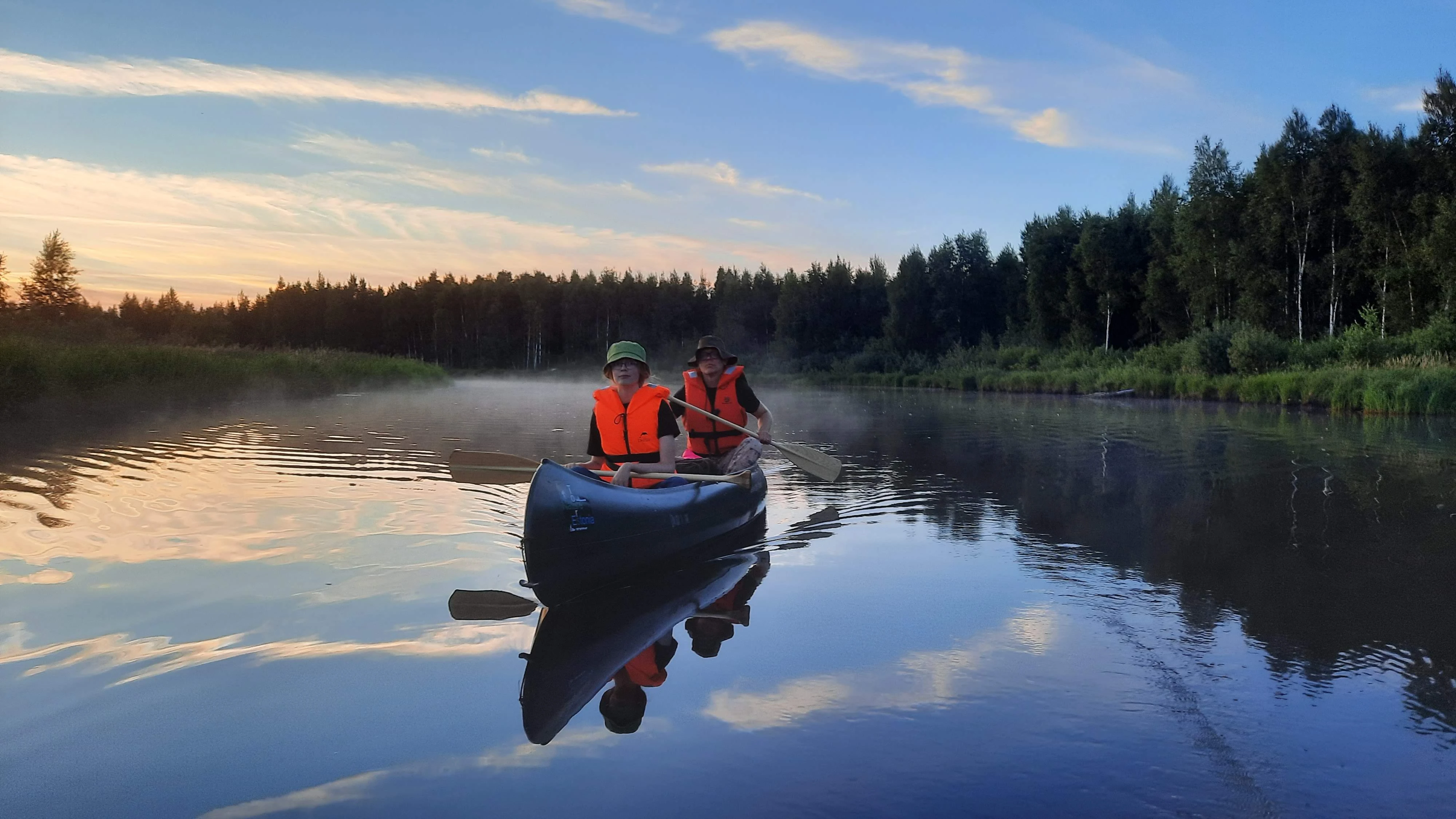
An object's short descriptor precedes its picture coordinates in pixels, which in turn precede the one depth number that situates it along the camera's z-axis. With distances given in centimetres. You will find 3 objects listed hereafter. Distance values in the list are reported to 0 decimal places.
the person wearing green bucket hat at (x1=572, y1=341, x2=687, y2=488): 674
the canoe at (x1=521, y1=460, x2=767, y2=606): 571
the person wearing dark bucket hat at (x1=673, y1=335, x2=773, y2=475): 880
